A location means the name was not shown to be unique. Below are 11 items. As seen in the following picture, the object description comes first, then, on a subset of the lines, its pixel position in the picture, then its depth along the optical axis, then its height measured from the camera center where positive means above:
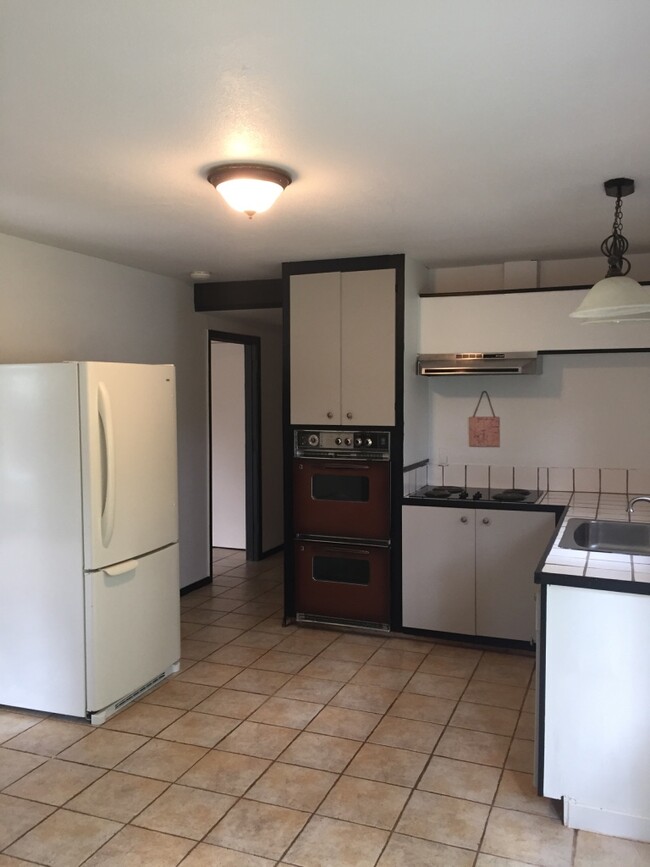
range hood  4.14 +0.26
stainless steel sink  3.31 -0.60
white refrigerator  3.21 -0.57
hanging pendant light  2.50 +0.37
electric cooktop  4.13 -0.52
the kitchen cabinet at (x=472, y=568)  4.01 -0.92
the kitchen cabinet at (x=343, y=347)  4.21 +0.36
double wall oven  4.30 -0.72
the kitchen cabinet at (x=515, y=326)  4.00 +0.47
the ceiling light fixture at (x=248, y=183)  2.55 +0.80
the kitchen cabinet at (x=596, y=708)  2.38 -1.01
